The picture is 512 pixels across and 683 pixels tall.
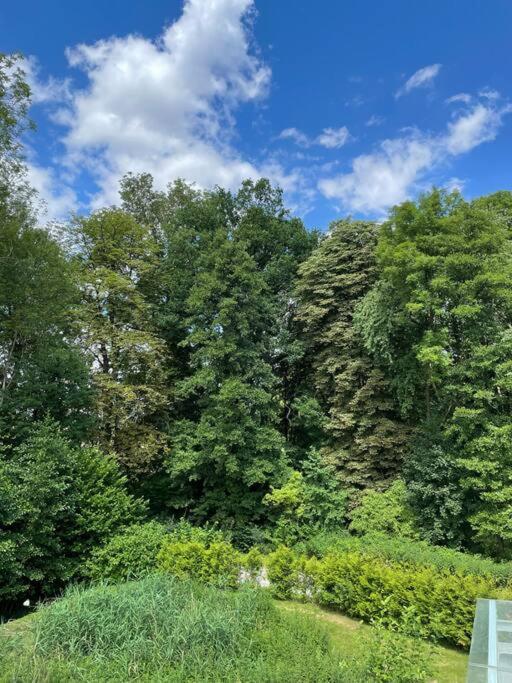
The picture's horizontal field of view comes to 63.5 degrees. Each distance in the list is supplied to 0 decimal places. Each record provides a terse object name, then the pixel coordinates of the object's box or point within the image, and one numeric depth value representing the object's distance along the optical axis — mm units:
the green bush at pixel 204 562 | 8477
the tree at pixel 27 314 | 10000
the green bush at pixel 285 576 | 8320
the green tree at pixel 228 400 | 12586
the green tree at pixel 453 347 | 10062
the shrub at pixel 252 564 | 8633
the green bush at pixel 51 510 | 8602
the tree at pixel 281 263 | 15242
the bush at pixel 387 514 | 10766
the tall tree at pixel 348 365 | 12484
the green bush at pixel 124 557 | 9406
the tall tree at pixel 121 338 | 13312
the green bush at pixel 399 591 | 6141
